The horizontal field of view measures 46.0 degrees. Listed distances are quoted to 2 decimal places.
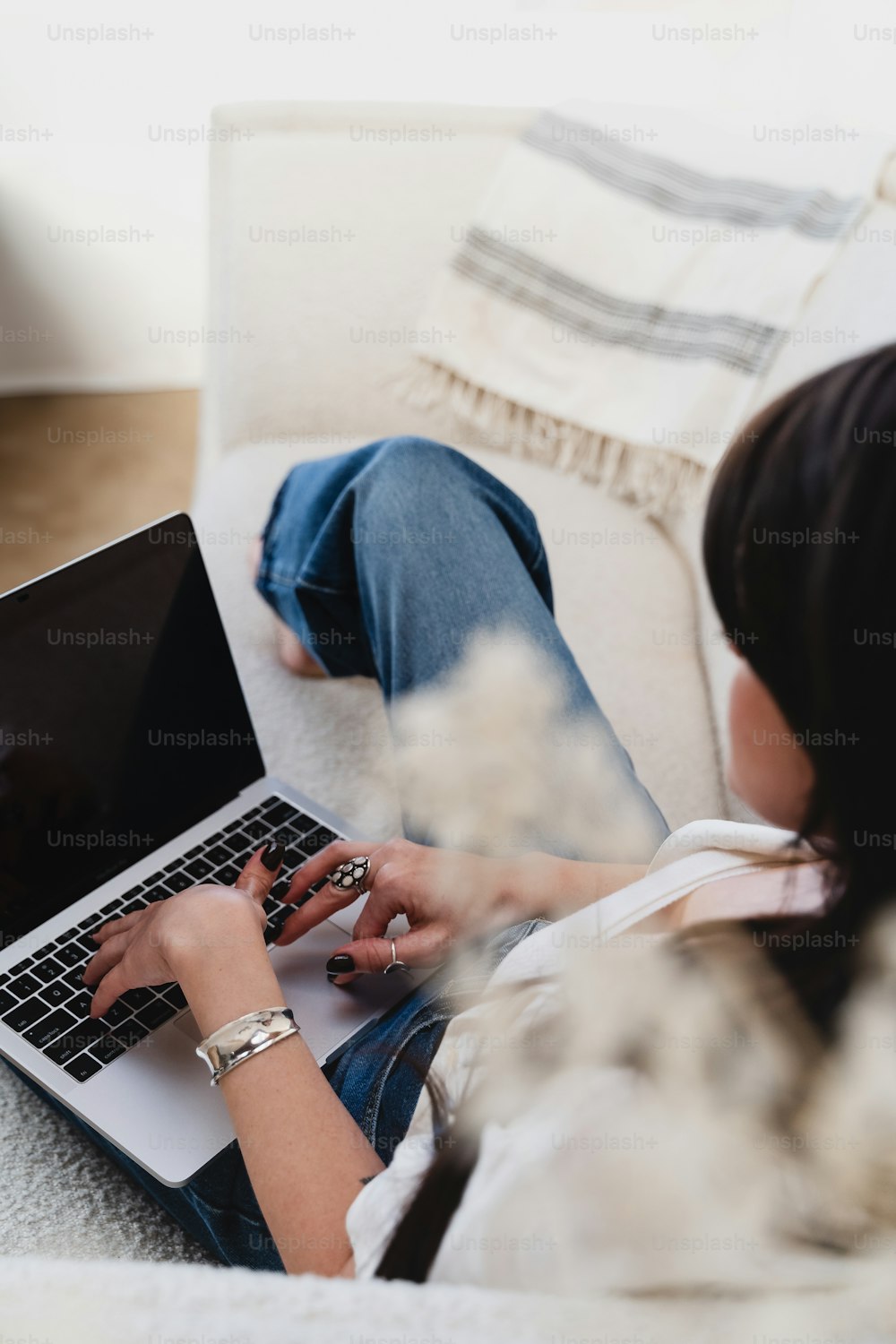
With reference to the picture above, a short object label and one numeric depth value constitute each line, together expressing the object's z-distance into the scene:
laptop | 0.69
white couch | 1.02
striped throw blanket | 1.19
